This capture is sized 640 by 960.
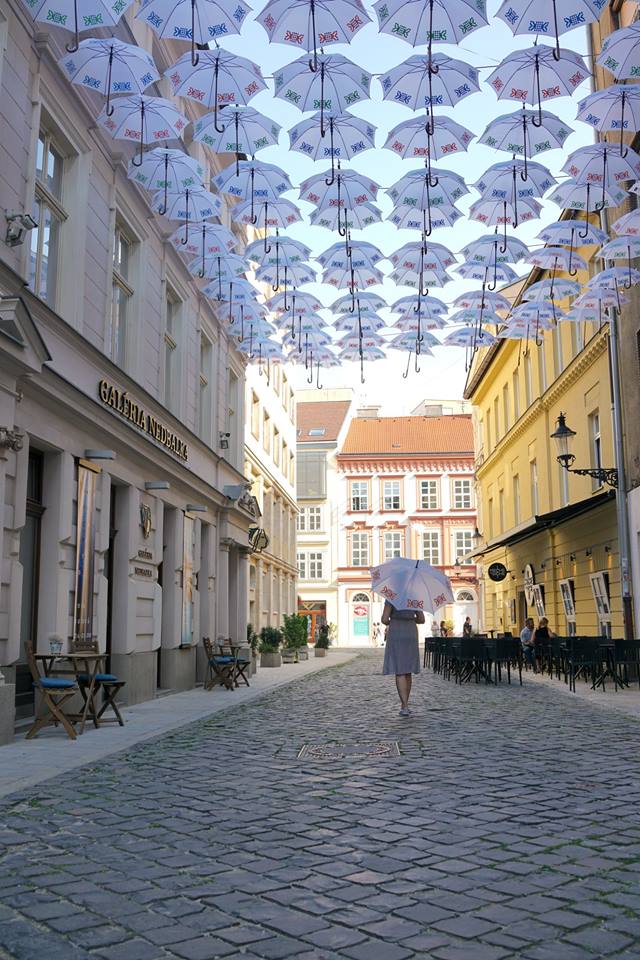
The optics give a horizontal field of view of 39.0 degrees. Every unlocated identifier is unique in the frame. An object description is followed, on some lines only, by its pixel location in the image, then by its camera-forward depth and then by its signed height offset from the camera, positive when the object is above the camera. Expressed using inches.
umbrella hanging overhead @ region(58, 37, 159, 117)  397.1 +246.1
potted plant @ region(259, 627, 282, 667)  1128.8 -29.6
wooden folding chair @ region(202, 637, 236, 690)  671.1 -32.0
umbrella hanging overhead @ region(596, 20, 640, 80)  375.2 +235.5
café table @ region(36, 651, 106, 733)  397.6 -18.3
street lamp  745.6 +134.5
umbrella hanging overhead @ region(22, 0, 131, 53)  352.2 +236.8
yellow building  840.9 +168.0
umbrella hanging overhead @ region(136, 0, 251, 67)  341.4 +229.1
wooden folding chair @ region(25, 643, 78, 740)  373.1 -27.4
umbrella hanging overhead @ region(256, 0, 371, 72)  344.8 +228.7
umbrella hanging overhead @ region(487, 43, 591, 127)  382.6 +231.7
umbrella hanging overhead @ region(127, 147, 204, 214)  494.0 +249.0
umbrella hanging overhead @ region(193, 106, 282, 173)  428.1 +234.0
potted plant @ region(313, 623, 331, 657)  1550.4 -35.9
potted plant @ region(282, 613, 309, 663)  1259.2 -19.1
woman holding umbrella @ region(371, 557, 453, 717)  470.6 +4.3
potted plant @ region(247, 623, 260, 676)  1045.3 -18.2
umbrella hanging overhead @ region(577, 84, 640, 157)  417.7 +236.3
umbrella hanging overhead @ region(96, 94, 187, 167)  440.1 +245.7
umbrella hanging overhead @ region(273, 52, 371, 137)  377.1 +228.2
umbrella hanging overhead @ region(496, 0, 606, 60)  335.9 +224.4
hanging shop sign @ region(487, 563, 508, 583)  1238.9 +68.4
